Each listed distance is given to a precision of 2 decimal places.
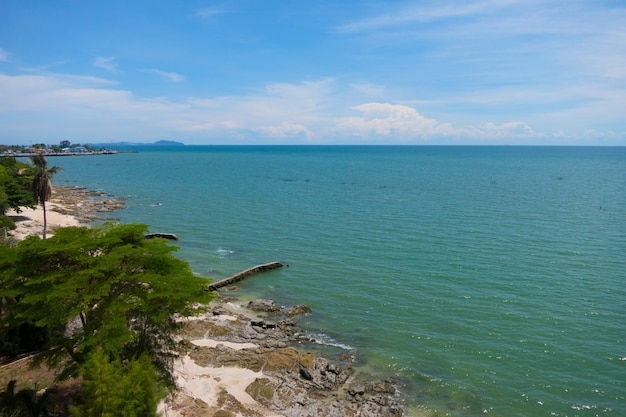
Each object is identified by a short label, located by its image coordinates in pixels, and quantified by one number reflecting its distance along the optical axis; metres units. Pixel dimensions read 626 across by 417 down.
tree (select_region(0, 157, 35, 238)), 50.93
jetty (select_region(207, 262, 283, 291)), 41.00
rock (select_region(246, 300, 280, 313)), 35.88
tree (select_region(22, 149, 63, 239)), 45.62
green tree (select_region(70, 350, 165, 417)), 14.71
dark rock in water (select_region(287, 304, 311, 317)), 35.19
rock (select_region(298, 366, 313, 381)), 25.61
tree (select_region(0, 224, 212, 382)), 18.25
